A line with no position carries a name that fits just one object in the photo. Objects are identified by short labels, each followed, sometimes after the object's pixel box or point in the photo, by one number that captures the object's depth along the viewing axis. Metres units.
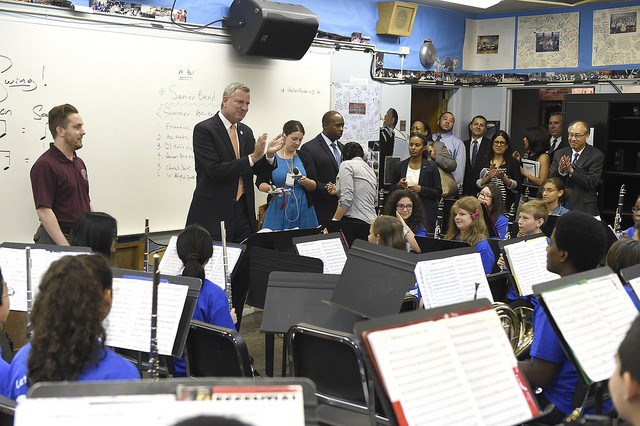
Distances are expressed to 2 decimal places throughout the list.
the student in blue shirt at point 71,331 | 2.07
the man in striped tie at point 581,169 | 7.39
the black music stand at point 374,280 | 3.08
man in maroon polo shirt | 4.63
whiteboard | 5.23
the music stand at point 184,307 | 2.94
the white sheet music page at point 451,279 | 3.56
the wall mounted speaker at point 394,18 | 8.55
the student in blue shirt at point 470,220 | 5.07
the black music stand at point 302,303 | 3.33
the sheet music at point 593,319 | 2.40
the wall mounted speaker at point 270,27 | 6.58
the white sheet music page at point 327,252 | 4.41
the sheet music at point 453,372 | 1.92
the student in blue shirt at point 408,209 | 5.43
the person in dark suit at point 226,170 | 5.17
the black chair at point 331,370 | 2.93
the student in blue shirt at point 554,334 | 2.68
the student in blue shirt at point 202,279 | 3.35
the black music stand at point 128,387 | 1.52
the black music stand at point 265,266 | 4.04
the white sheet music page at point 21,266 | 3.66
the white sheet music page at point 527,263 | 4.00
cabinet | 8.38
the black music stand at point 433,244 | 4.57
